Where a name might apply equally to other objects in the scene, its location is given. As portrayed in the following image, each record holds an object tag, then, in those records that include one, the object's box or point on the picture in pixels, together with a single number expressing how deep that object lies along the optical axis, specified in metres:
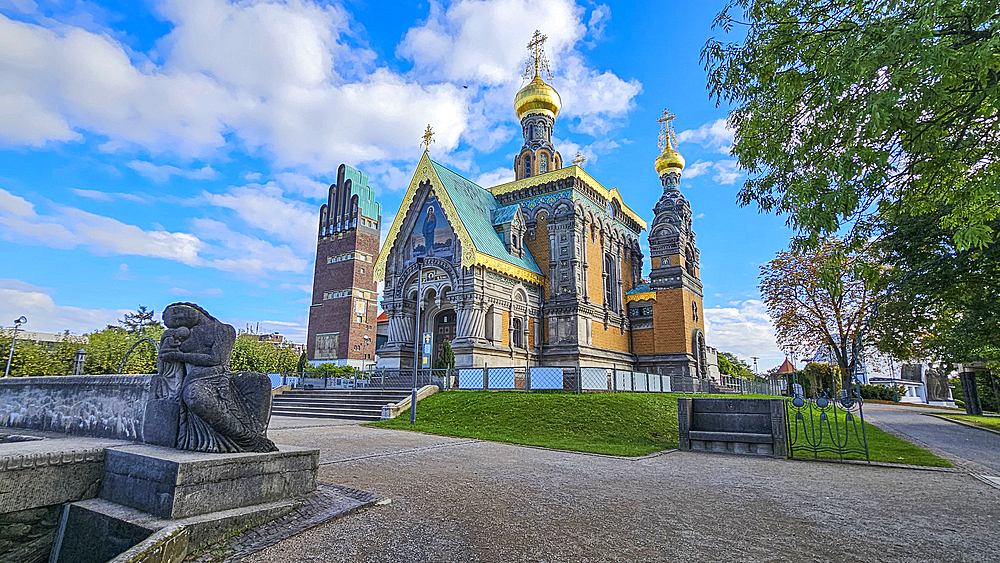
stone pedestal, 4.18
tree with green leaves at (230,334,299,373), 38.53
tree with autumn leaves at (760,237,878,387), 27.34
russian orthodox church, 26.17
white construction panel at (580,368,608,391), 18.80
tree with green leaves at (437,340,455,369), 21.84
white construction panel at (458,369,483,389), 20.72
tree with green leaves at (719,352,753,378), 57.19
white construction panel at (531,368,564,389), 19.33
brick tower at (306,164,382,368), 56.31
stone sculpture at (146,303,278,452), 4.87
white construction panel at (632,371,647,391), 20.77
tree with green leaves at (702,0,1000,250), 4.48
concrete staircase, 17.83
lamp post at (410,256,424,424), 14.94
